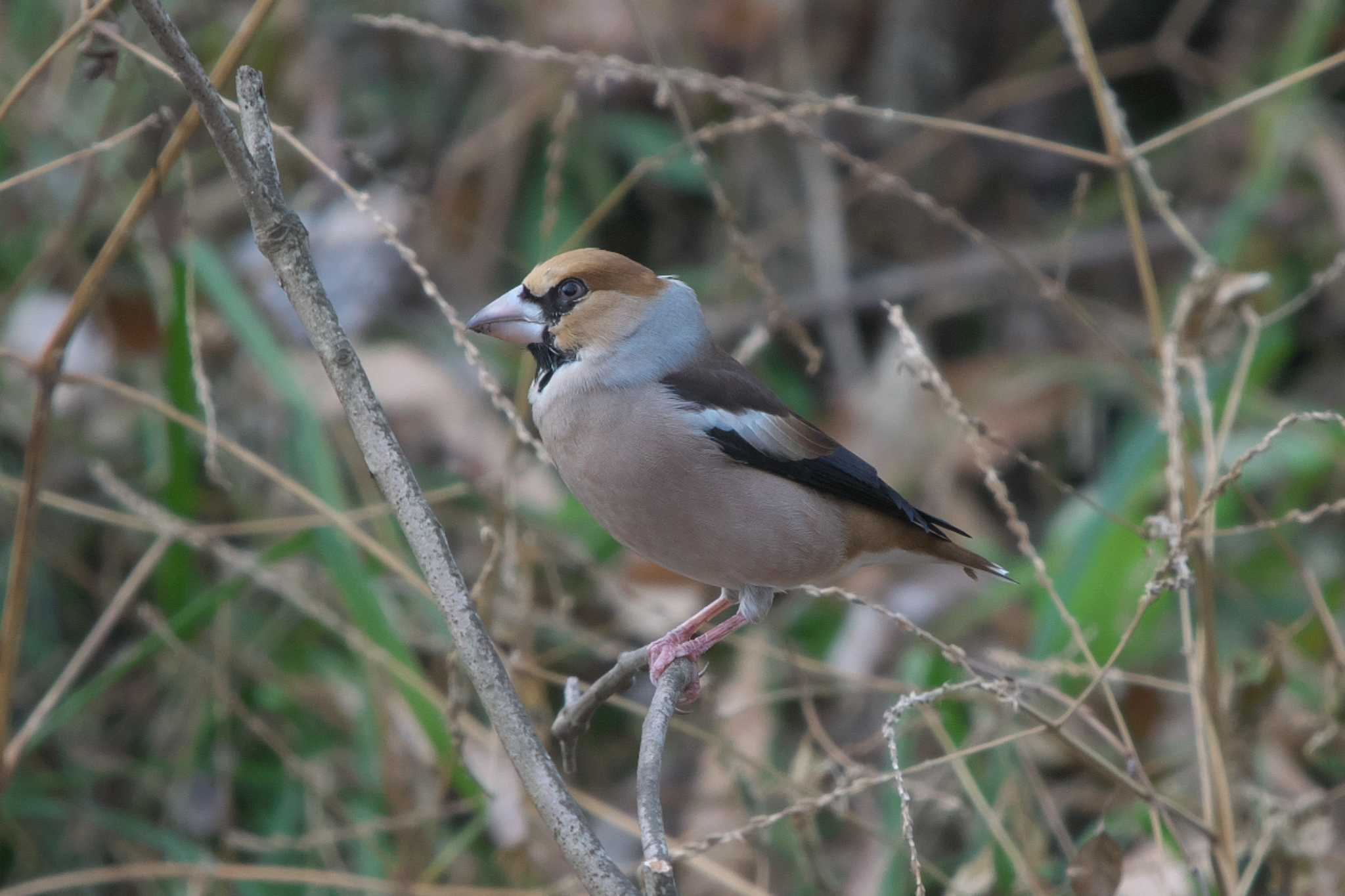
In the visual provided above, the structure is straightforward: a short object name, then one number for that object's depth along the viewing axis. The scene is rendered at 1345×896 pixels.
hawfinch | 4.61
